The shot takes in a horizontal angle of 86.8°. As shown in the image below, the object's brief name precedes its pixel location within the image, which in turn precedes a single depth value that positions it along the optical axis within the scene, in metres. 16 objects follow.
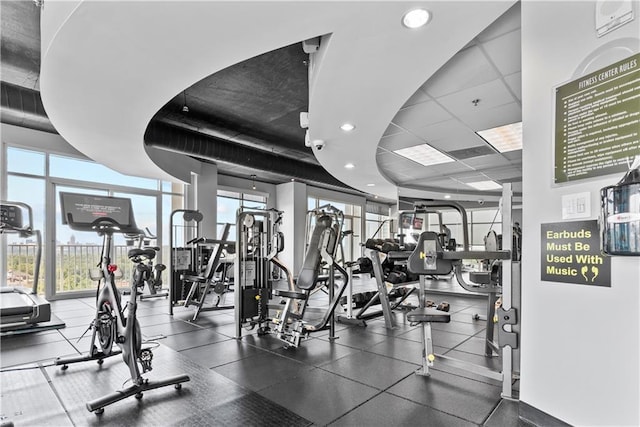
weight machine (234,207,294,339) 4.51
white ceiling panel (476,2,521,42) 2.78
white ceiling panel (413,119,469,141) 5.33
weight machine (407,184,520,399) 2.63
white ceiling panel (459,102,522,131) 4.68
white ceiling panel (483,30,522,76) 3.13
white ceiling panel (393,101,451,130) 4.68
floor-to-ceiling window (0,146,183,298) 6.80
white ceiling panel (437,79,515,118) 4.10
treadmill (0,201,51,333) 4.36
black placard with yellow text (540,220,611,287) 1.94
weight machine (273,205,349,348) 4.01
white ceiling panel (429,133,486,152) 5.85
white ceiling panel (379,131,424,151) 5.98
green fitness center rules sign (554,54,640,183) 1.80
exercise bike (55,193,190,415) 2.69
